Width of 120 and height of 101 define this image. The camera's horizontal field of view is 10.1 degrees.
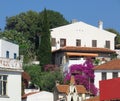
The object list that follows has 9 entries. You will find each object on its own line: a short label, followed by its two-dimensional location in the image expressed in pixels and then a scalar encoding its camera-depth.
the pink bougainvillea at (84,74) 84.94
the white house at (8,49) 67.18
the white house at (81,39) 102.50
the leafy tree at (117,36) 125.82
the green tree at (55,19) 120.00
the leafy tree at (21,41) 102.36
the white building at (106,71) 83.61
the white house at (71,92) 74.38
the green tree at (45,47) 97.99
